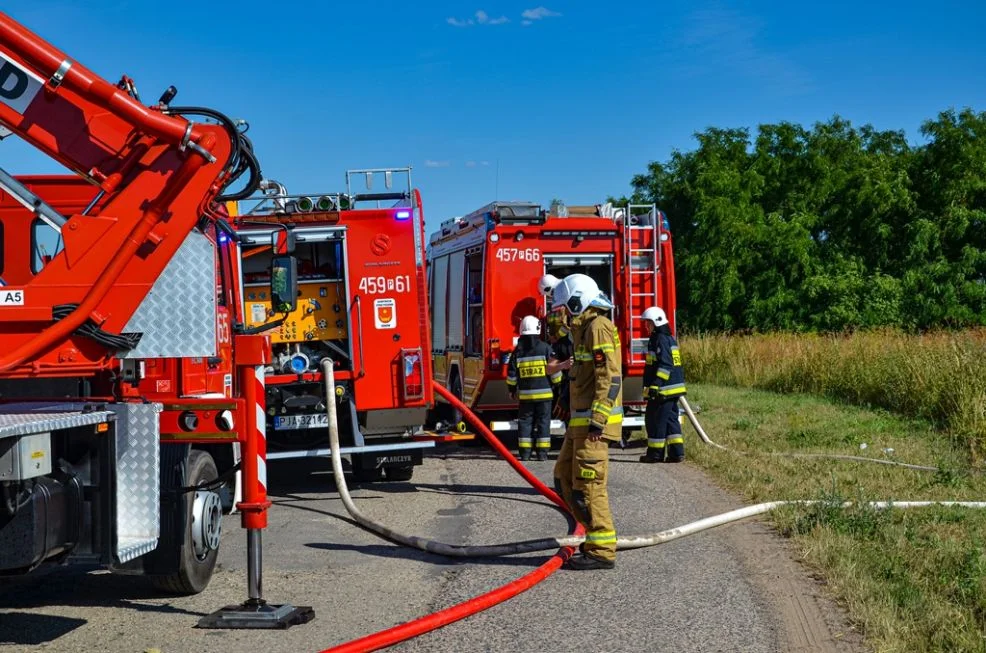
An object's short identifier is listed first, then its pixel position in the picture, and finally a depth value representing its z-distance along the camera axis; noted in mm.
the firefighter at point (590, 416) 7160
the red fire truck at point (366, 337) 10484
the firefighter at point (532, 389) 12734
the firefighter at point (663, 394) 12352
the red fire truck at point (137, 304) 5988
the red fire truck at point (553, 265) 13664
